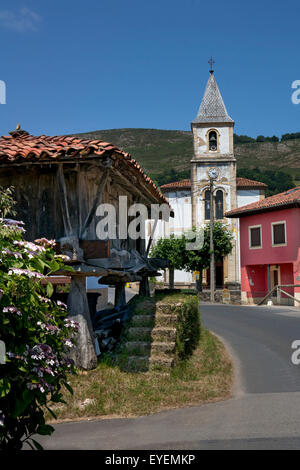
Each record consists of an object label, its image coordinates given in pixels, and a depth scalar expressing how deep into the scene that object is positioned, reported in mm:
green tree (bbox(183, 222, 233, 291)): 36250
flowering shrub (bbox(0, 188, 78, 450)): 3248
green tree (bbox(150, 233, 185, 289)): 36406
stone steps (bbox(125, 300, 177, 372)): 8211
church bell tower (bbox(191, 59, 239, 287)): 41656
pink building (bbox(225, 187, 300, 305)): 27094
